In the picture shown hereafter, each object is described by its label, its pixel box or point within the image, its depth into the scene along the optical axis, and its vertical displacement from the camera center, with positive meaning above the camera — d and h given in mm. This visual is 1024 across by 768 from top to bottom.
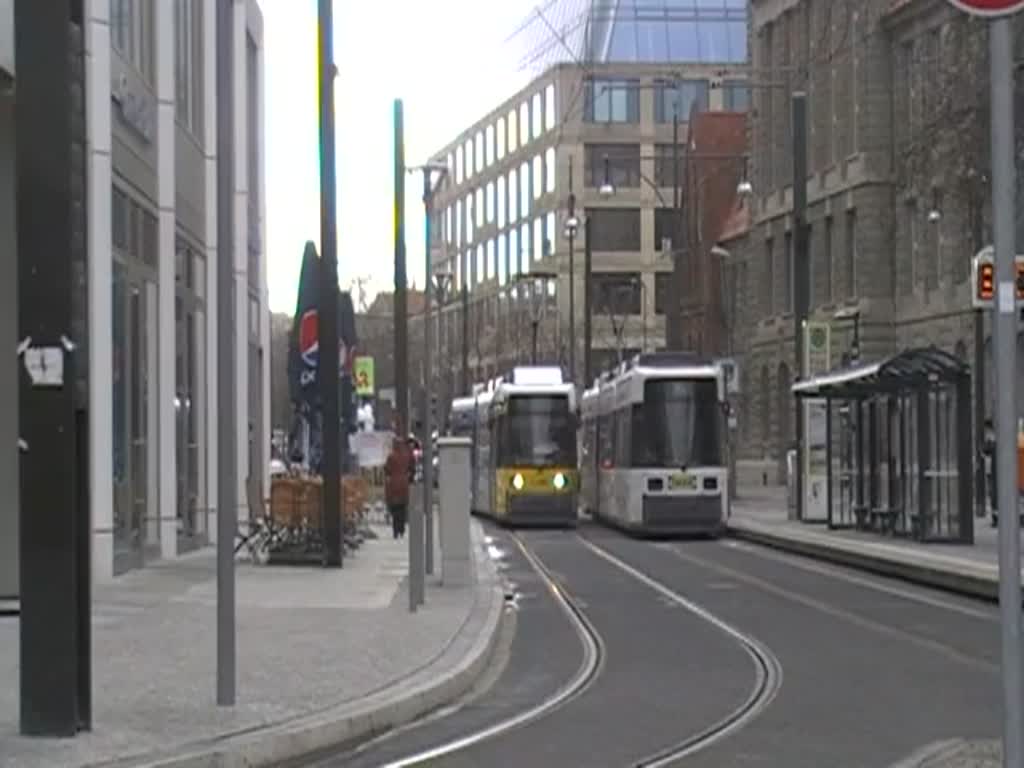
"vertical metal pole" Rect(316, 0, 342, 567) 25500 +1882
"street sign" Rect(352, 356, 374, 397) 53262 +2162
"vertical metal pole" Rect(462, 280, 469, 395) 80812 +4657
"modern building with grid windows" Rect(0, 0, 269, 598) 21531 +2372
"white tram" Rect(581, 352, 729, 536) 37031 +56
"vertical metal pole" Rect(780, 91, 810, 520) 41500 +4845
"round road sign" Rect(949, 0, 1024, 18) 6762 +1567
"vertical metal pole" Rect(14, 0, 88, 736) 10359 +493
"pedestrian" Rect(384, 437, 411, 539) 35312 -654
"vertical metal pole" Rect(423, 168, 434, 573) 22156 +694
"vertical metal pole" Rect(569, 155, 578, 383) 82000 +4820
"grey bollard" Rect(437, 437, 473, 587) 22688 -611
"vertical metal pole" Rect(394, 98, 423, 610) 19188 +1809
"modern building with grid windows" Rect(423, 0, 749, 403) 95750 +14386
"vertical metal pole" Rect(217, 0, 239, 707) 11680 +403
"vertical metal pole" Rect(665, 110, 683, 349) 87669 +7245
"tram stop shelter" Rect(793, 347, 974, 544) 30688 +39
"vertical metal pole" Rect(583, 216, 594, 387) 68375 +4385
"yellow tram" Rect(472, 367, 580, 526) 42750 -45
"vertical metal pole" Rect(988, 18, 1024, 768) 6711 +257
